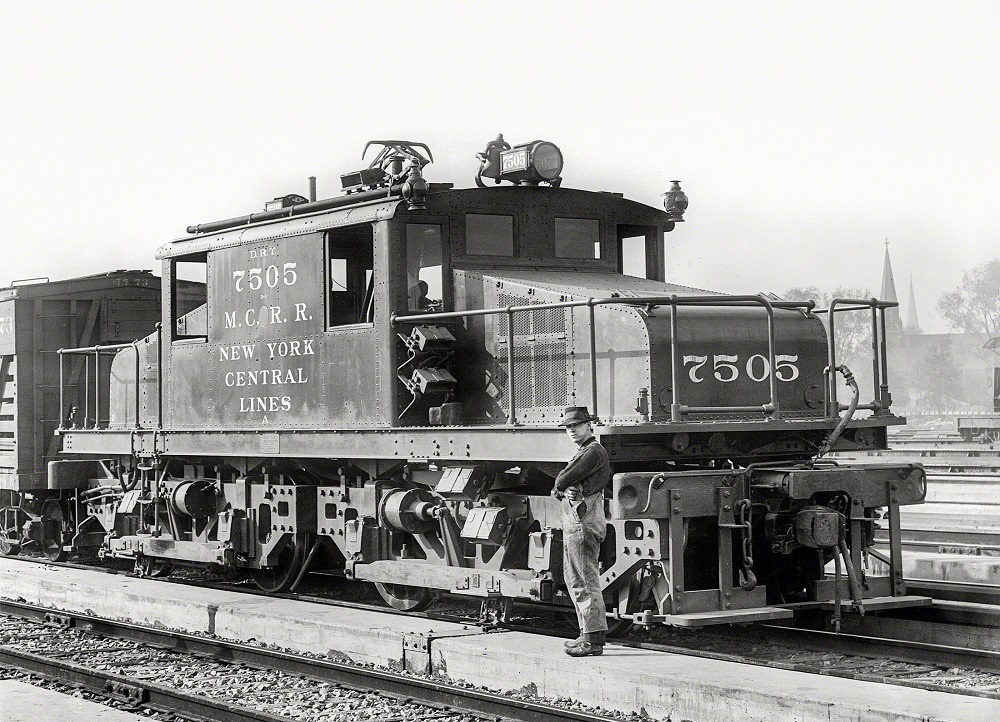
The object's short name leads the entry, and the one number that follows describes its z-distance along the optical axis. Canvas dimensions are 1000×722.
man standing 8.88
